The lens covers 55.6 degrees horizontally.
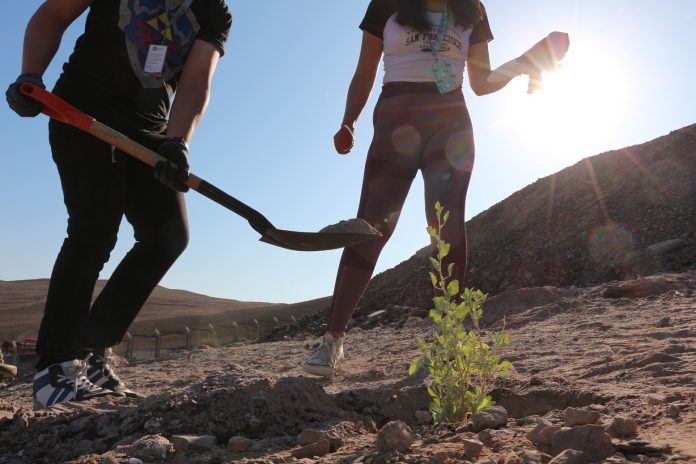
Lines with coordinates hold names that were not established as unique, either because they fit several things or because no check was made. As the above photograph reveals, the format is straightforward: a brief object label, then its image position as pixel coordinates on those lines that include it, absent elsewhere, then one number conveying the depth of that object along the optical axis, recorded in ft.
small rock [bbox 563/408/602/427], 5.06
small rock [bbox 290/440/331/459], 5.41
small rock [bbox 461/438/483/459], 4.73
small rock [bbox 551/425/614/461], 4.32
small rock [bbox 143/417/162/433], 6.33
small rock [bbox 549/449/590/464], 4.13
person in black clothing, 8.16
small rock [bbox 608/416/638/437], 4.78
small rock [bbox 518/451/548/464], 4.34
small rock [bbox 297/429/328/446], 5.69
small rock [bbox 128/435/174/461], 5.50
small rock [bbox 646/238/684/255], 24.85
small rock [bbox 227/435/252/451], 5.80
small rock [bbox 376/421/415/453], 5.11
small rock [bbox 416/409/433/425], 7.06
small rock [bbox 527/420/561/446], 4.84
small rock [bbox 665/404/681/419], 5.17
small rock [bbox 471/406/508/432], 5.60
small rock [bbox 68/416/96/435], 6.52
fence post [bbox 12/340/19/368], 34.29
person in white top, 10.15
